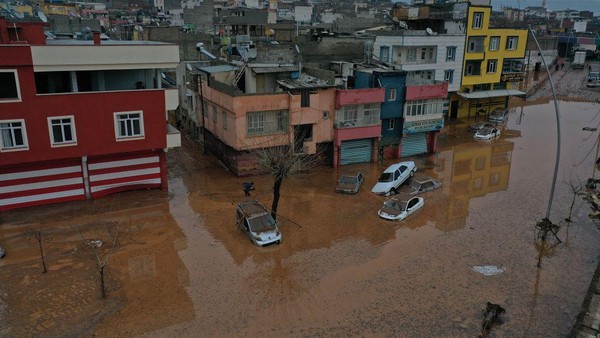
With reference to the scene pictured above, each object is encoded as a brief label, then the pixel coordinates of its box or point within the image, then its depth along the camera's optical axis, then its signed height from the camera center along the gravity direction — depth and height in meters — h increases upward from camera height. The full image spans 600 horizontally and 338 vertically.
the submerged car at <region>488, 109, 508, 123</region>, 52.09 -9.65
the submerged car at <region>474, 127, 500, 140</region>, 44.91 -9.95
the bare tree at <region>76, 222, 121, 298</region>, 21.10 -10.19
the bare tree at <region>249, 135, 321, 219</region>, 23.62 -7.14
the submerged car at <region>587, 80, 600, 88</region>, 77.44 -8.89
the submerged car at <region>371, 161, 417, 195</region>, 29.97 -9.68
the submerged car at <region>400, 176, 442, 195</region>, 30.39 -10.18
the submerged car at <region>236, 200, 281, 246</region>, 22.61 -9.61
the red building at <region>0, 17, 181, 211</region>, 24.03 -4.91
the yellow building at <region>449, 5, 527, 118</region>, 50.78 -4.24
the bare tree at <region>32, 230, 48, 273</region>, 19.78 -9.93
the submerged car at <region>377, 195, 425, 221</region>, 26.11 -10.06
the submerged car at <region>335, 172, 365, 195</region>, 29.88 -9.96
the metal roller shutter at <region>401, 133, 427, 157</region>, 38.54 -9.51
